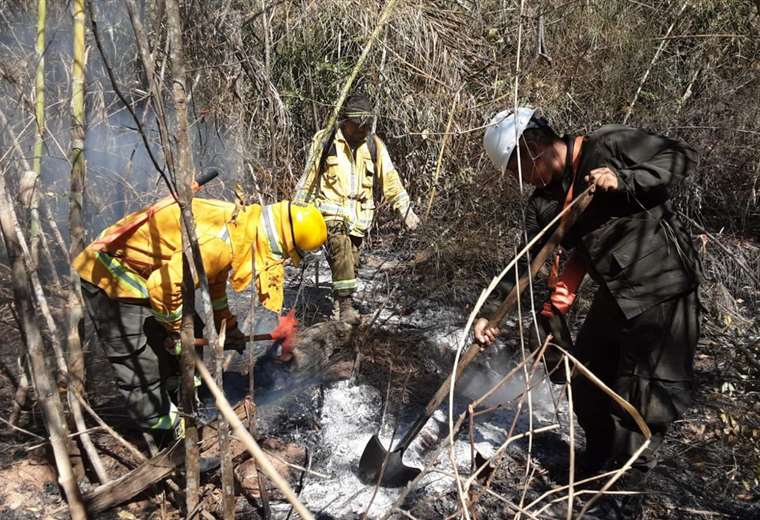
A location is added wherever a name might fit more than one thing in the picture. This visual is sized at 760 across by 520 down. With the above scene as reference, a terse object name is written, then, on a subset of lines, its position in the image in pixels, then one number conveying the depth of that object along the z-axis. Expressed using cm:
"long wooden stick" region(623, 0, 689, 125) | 507
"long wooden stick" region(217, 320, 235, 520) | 179
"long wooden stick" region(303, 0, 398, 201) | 449
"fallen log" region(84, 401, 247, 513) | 240
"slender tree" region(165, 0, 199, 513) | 147
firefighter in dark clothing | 230
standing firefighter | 451
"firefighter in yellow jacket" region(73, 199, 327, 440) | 250
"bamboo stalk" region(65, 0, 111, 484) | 224
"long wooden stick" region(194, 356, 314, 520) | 83
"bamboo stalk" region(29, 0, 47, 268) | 240
